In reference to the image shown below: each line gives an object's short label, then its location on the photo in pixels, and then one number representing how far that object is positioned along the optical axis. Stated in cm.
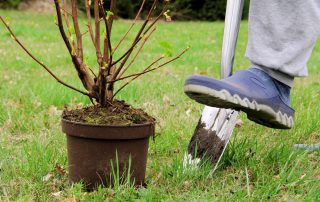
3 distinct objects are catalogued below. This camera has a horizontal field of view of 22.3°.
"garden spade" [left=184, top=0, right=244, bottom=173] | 329
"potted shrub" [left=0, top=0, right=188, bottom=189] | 279
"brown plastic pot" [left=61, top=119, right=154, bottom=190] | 278
